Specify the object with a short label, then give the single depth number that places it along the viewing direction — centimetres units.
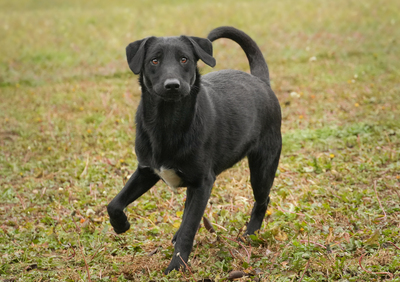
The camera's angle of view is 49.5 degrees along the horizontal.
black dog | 315
